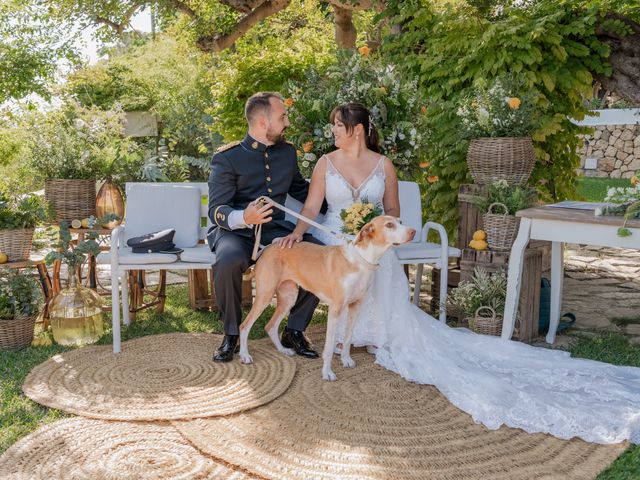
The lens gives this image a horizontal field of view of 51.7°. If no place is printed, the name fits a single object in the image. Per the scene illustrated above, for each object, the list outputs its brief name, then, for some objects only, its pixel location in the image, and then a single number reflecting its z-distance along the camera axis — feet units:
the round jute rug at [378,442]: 9.26
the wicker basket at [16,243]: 14.79
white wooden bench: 14.64
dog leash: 12.81
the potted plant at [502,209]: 14.99
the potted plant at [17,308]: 14.56
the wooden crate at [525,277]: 15.42
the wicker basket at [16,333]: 14.49
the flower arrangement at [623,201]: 12.43
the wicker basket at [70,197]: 17.20
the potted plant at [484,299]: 15.26
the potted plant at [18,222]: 14.82
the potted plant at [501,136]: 15.66
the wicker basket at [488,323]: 15.32
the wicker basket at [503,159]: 15.62
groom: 13.83
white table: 12.41
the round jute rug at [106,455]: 9.14
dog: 12.00
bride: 10.72
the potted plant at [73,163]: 17.19
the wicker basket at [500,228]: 15.12
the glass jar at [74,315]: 14.96
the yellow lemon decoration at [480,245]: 15.58
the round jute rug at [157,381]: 11.40
